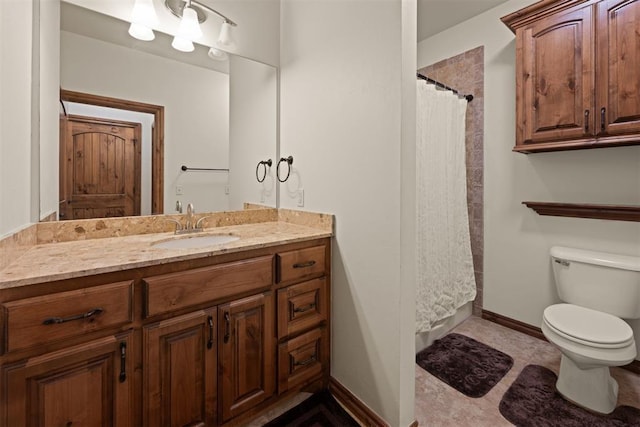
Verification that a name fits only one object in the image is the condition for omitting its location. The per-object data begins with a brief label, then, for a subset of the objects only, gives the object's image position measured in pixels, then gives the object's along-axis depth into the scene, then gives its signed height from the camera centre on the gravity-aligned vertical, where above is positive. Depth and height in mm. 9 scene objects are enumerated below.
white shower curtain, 1881 +32
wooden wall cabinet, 1623 +848
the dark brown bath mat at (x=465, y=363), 1694 -948
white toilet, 1410 -568
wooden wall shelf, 1757 +29
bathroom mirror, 1448 +664
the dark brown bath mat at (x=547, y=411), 1416 -983
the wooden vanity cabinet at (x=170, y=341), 865 -473
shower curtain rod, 1914 +903
